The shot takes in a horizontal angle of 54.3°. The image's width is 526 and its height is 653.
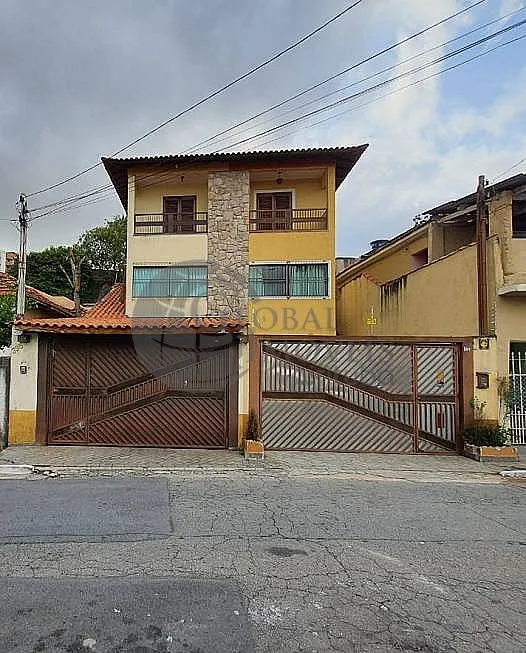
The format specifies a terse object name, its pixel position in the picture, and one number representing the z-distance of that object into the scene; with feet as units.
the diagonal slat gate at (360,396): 33.86
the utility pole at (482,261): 37.24
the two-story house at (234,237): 61.21
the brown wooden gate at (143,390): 34.27
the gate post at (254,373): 33.73
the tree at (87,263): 108.68
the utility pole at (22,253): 39.22
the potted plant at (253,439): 31.01
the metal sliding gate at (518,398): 36.70
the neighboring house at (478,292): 34.73
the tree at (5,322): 44.01
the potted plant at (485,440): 31.73
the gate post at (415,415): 33.76
